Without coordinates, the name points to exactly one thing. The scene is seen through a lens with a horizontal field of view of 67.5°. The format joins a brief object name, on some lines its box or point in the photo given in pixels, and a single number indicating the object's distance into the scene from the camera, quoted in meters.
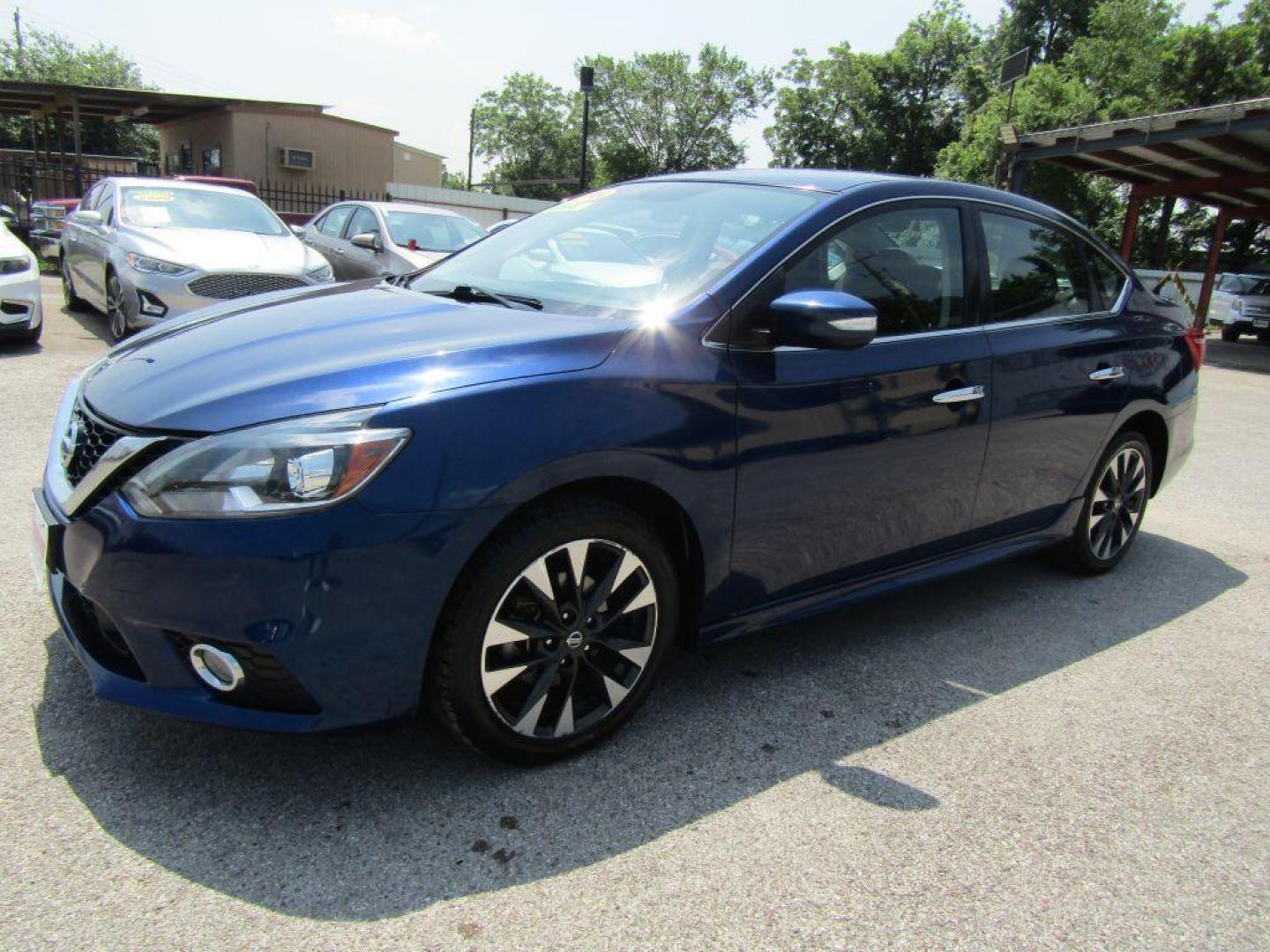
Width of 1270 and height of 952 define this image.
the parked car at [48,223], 9.38
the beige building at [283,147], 25.30
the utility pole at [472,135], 78.12
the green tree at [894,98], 52.50
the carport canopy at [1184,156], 14.34
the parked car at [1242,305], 20.31
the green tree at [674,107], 69.06
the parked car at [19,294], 7.71
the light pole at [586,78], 17.36
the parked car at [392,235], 9.66
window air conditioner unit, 25.86
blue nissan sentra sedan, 2.05
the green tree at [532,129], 79.50
